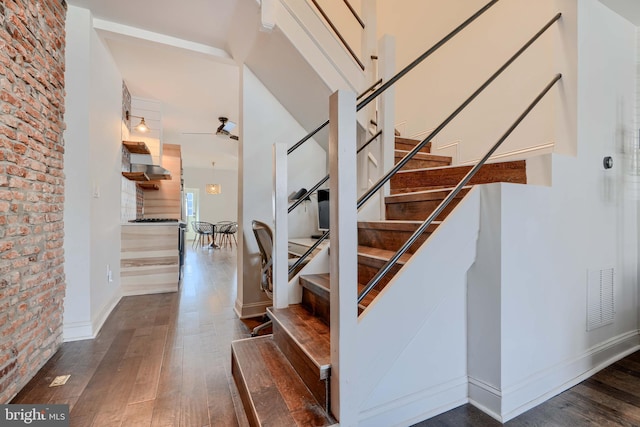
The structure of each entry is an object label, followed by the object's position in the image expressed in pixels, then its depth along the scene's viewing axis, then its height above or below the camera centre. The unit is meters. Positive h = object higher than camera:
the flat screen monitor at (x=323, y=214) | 3.48 -0.03
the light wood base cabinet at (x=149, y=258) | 3.71 -0.60
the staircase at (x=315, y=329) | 1.23 -0.63
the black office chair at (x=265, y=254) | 2.47 -0.37
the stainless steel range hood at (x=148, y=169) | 4.13 +0.59
